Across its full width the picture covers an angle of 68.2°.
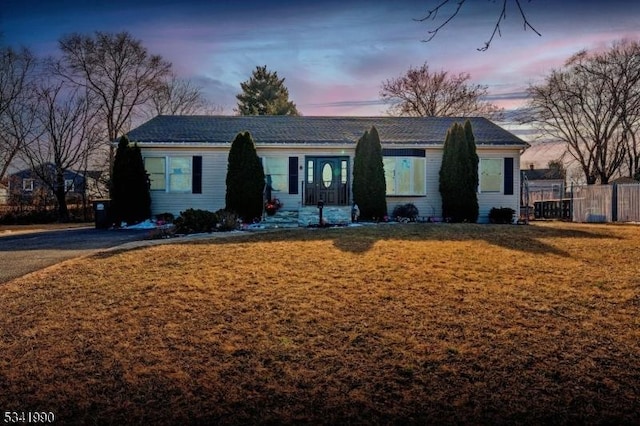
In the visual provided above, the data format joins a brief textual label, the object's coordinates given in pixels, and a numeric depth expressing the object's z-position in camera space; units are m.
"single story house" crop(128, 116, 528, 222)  16.88
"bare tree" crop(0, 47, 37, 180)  26.50
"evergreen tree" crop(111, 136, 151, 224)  15.62
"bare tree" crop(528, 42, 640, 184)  28.50
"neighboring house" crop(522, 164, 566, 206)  23.94
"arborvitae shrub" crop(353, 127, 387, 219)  15.53
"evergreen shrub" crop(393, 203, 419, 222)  16.39
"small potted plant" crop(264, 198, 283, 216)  16.08
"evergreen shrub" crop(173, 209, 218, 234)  12.12
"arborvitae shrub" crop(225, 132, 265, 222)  15.08
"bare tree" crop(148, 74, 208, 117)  35.31
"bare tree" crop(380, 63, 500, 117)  34.56
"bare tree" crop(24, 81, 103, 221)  26.42
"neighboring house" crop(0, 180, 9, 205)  43.80
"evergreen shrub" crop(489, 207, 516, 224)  16.19
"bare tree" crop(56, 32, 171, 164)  29.30
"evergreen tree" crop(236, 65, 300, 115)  40.78
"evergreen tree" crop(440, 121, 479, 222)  15.62
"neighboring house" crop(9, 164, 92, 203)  23.44
